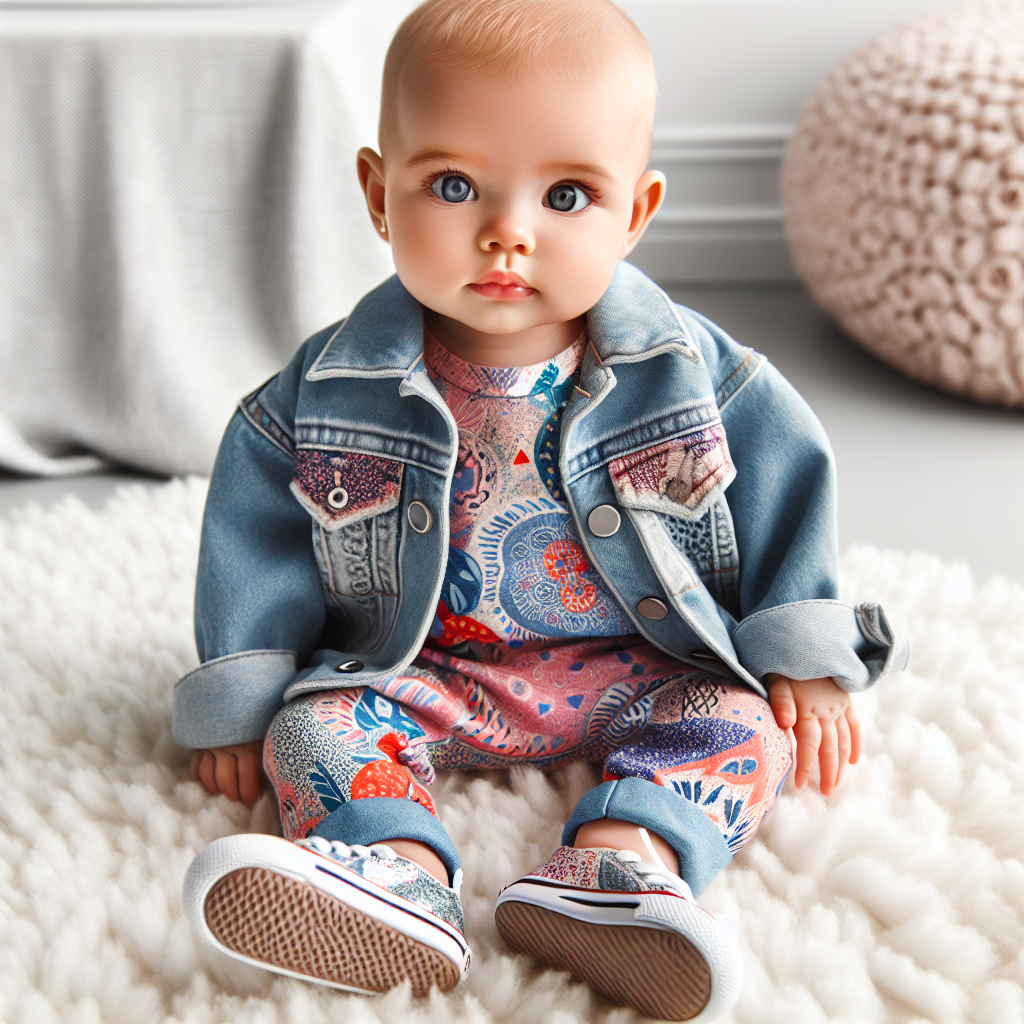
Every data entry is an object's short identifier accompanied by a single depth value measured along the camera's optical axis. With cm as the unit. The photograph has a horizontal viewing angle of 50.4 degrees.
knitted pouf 142
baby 66
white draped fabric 134
